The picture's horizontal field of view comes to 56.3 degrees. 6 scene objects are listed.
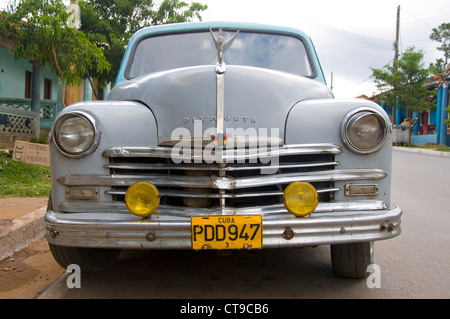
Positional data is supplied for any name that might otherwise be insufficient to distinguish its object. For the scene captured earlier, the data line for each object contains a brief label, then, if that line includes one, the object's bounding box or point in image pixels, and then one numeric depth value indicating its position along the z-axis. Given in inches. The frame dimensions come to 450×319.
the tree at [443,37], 1290.6
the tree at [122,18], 458.9
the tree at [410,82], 857.5
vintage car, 83.4
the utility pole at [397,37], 1060.5
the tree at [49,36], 276.7
